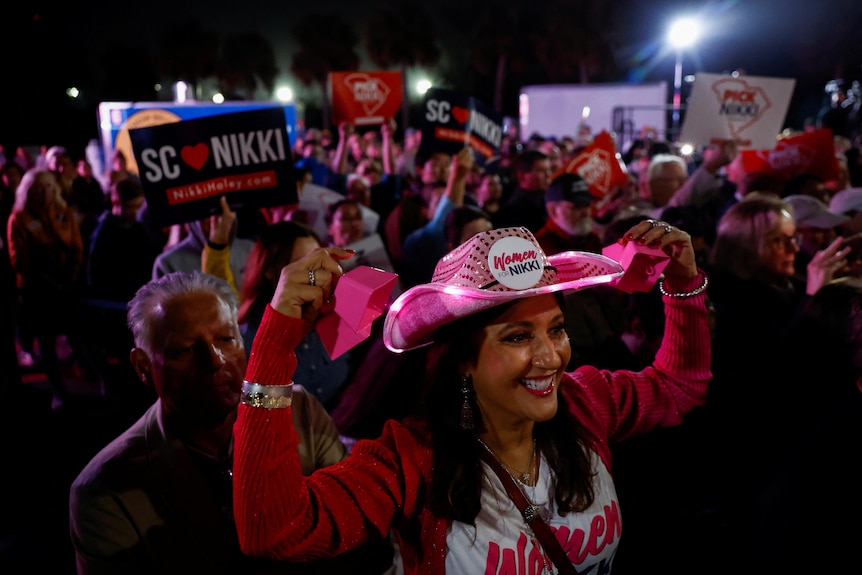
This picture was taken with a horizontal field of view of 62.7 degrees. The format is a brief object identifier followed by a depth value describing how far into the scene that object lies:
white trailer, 24.52
